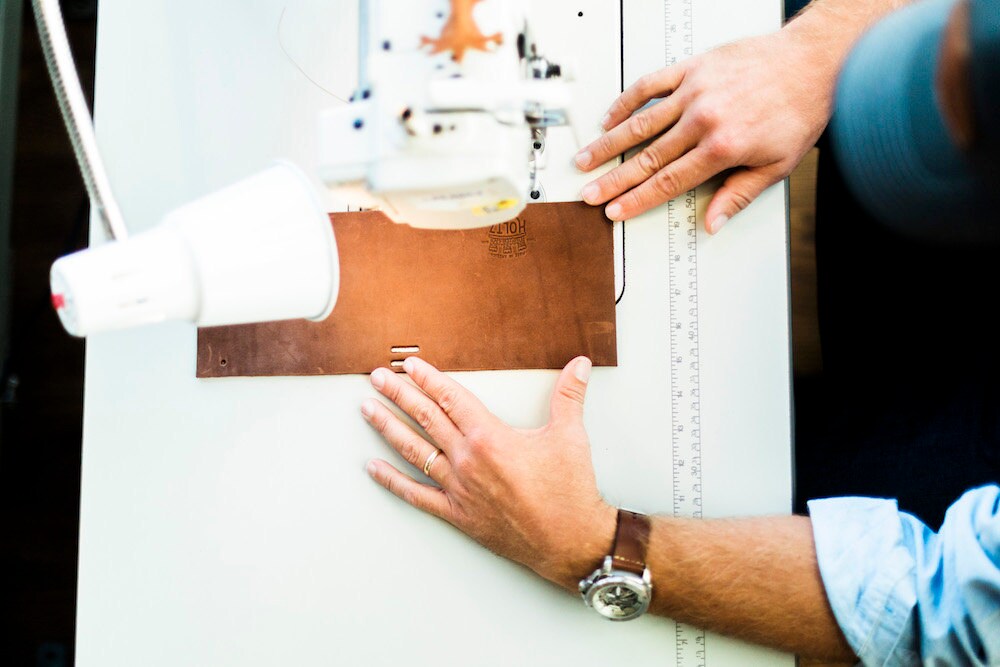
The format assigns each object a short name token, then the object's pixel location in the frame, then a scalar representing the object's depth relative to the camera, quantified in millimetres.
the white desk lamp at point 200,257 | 626
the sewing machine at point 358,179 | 619
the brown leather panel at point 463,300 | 1102
